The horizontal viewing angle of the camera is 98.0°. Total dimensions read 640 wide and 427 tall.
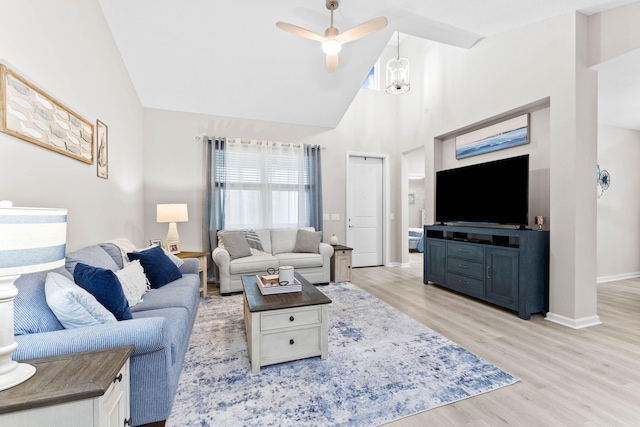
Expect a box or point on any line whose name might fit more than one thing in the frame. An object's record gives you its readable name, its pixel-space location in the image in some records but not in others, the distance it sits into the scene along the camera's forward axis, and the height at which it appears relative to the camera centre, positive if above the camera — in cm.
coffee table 200 -87
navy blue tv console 292 -64
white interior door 551 +4
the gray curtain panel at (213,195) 442 +27
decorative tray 230 -63
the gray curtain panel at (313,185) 498 +48
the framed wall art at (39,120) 160 +64
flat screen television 310 +24
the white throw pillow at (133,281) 206 -55
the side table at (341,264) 451 -85
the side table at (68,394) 90 -61
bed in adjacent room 787 -80
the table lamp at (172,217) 379 -7
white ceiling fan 252 +168
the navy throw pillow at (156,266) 257 -51
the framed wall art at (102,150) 272 +63
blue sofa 122 -59
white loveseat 385 -67
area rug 158 -114
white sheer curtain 459 +46
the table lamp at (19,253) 93 -15
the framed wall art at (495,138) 340 +100
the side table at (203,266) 377 -74
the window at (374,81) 573 +270
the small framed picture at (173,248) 377 -49
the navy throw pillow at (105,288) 154 -42
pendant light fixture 412 +202
